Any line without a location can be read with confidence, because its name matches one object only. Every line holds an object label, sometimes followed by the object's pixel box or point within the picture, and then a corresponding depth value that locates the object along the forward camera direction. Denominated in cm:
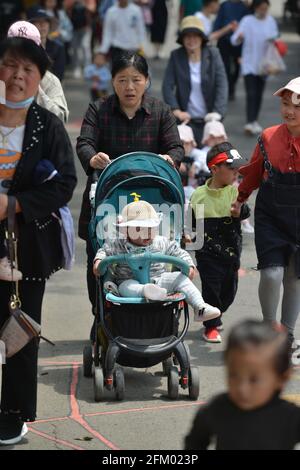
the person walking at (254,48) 3148
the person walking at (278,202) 1433
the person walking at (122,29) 3566
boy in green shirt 1587
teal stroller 1347
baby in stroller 1350
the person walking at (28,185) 1159
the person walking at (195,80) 2209
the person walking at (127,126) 1487
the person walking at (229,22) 3500
